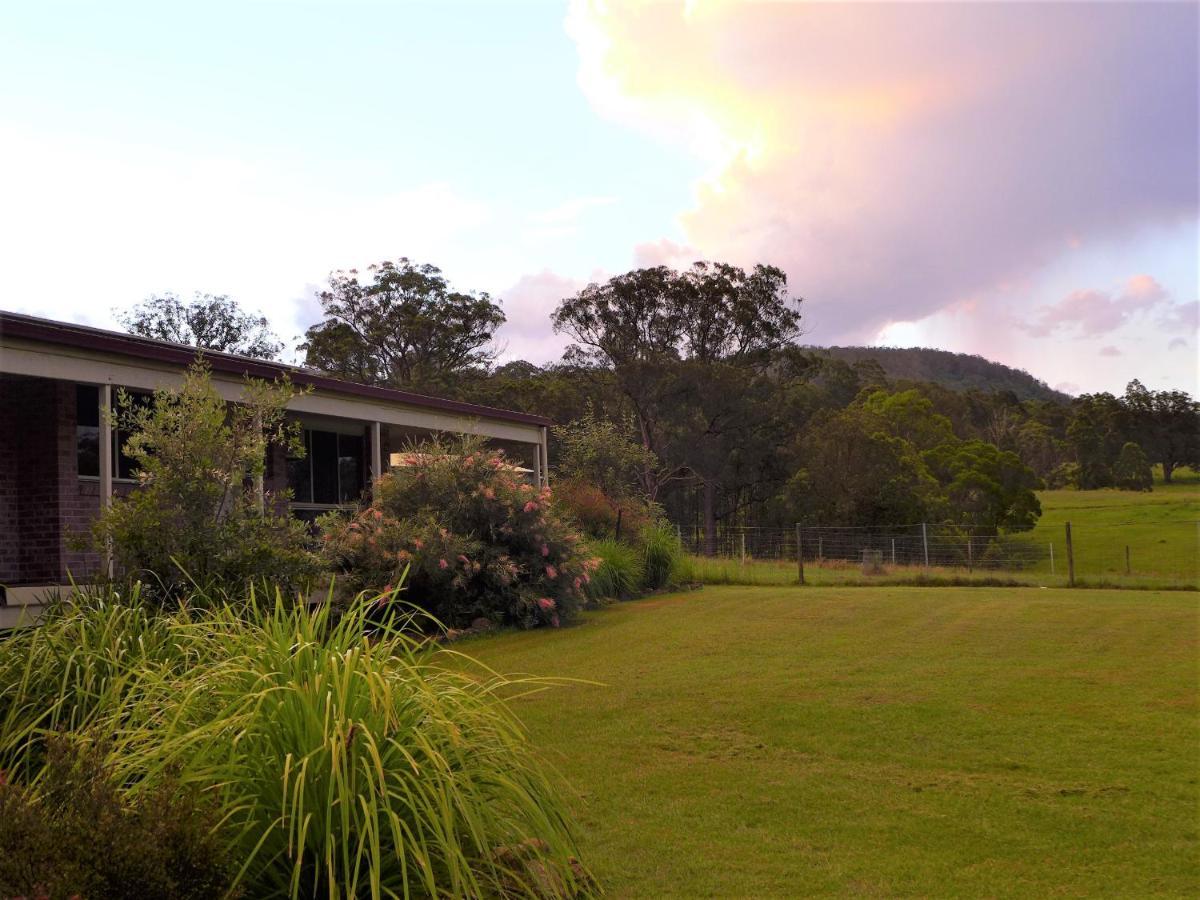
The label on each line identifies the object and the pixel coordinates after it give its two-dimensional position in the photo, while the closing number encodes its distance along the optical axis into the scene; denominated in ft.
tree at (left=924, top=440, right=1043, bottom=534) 132.87
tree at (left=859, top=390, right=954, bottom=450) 149.79
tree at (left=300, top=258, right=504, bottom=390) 144.25
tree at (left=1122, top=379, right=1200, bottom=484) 188.03
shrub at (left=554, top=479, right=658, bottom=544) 61.33
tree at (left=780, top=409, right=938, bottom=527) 125.49
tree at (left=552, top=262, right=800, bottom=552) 133.69
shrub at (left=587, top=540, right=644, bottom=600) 53.42
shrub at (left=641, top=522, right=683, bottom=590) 59.82
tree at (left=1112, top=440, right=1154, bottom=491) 188.75
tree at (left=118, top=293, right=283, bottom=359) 142.31
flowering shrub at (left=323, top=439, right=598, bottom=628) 43.29
